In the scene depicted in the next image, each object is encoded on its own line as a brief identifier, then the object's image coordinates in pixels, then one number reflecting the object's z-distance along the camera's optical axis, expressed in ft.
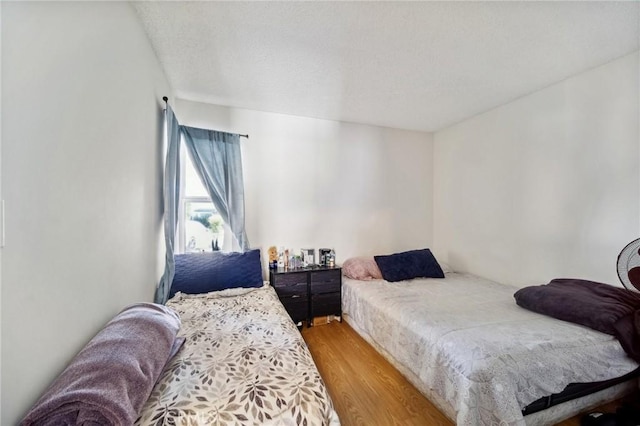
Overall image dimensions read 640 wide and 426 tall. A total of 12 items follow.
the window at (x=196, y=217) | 9.12
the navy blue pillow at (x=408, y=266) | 9.81
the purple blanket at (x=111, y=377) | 2.31
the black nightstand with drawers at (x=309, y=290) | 9.12
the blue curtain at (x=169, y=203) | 6.79
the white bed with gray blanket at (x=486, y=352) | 4.35
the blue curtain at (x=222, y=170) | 8.72
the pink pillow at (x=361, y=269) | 10.03
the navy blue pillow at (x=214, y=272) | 7.73
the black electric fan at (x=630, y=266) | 5.49
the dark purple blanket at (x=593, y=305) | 5.21
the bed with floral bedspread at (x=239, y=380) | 3.19
